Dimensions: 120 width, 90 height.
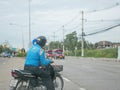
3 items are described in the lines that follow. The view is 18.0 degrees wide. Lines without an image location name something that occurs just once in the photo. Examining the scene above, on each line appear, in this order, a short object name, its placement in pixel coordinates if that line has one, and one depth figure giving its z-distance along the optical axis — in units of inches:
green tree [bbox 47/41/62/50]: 7115.2
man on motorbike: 382.3
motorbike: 377.4
